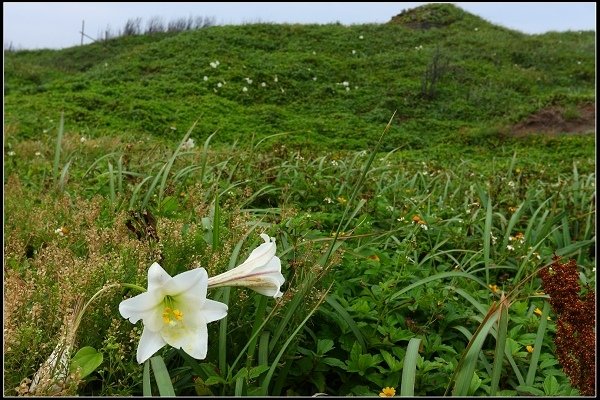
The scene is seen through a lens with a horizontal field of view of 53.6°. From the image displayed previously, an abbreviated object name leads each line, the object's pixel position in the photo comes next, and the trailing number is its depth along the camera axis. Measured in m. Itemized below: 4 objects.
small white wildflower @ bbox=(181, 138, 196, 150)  4.92
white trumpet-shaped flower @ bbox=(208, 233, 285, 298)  1.47
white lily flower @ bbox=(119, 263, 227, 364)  1.32
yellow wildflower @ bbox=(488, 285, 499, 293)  2.41
